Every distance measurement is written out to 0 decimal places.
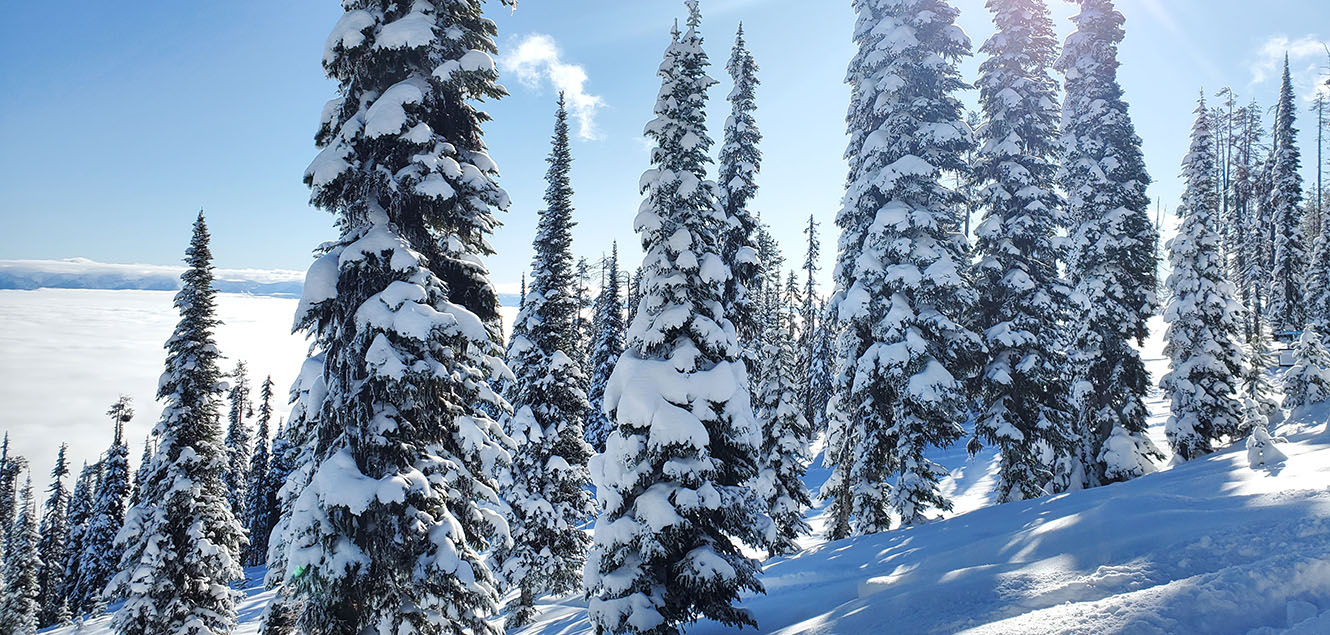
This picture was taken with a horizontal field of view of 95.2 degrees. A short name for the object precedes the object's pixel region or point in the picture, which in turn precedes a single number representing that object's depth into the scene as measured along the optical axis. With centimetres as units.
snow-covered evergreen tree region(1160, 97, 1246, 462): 2142
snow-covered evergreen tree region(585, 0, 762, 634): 1081
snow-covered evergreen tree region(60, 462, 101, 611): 5478
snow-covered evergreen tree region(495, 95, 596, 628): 2395
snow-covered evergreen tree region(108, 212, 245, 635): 2005
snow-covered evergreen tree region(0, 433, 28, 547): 6184
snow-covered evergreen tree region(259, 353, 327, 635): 977
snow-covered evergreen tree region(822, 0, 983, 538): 1691
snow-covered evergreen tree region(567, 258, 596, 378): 5747
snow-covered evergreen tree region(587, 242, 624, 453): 4500
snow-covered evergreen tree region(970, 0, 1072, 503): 1922
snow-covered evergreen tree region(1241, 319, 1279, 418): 2052
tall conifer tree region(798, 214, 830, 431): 4847
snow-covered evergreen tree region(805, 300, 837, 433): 2402
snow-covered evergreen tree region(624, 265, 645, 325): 7041
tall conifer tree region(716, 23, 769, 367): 2047
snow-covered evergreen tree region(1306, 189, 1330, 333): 3762
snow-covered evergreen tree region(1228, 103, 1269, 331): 5028
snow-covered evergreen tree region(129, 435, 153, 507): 2083
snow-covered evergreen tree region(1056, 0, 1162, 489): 2072
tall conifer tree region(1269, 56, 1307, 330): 4194
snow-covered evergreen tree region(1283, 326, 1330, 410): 2172
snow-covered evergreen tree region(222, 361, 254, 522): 6494
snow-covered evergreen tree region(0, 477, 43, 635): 4253
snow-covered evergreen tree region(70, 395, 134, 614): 4125
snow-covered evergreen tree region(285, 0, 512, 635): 921
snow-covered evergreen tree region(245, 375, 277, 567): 6281
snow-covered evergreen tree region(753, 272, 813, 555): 2708
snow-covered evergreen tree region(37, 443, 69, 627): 5831
